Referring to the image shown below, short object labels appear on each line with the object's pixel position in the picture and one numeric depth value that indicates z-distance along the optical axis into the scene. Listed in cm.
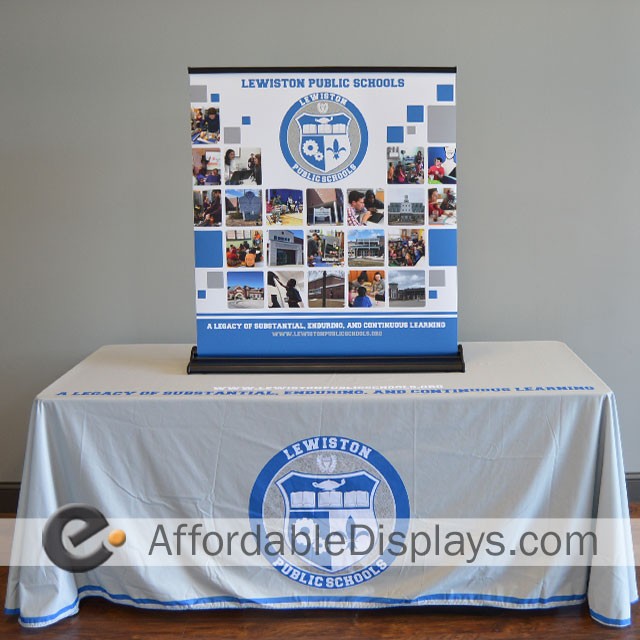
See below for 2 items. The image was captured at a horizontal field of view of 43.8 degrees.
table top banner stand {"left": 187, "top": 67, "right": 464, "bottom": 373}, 240
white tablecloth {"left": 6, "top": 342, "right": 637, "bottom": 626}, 222
